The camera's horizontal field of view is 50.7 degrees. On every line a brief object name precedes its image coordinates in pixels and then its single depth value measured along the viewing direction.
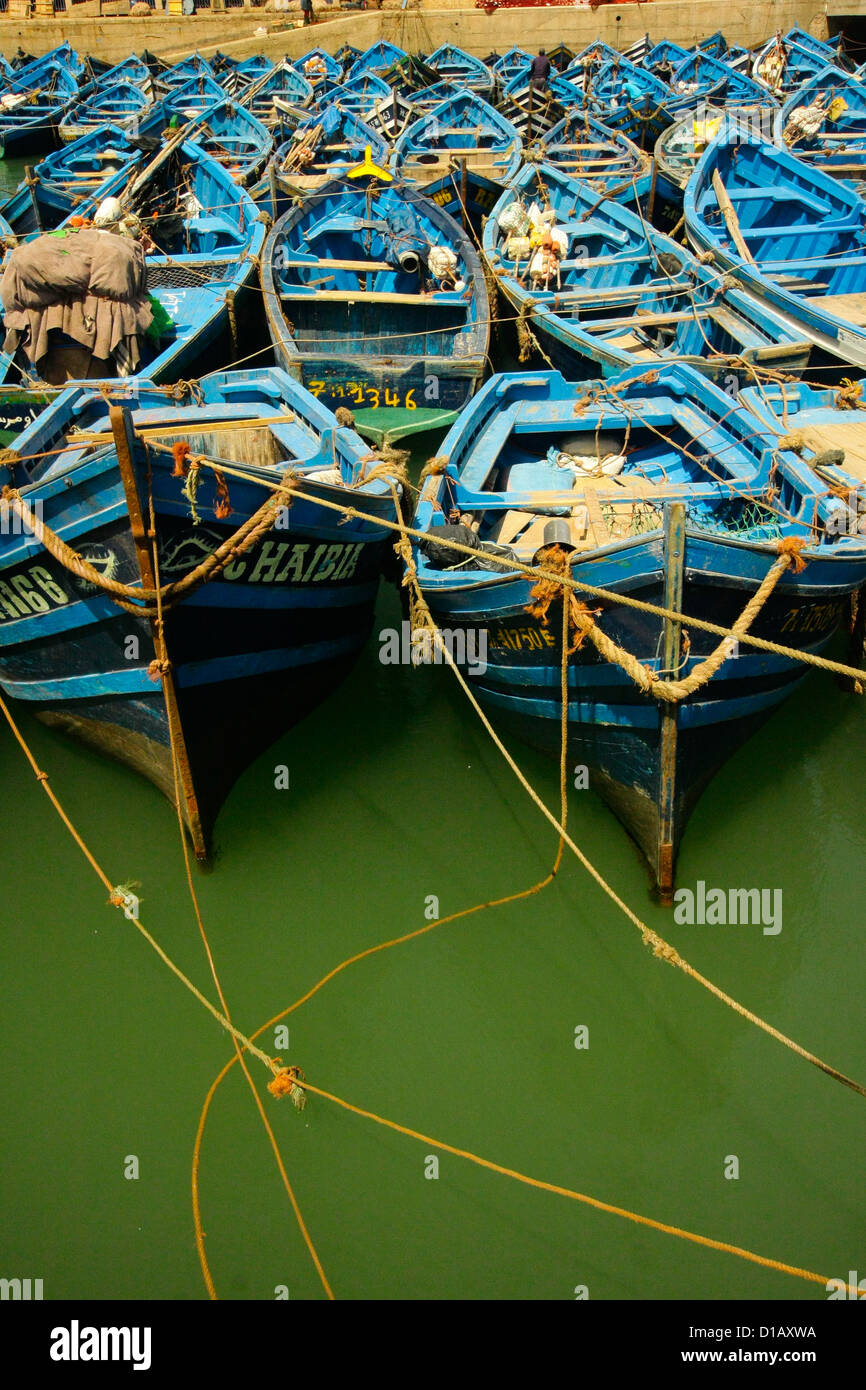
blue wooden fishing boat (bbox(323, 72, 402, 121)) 21.84
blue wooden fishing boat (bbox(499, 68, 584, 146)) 20.67
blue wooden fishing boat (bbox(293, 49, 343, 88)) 25.28
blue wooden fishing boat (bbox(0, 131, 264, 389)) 8.73
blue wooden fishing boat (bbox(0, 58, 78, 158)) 25.78
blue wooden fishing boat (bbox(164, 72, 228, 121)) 22.02
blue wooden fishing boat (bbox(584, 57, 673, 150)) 21.28
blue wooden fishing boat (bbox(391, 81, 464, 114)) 22.81
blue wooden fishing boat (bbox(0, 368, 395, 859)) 5.70
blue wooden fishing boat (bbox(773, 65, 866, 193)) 15.77
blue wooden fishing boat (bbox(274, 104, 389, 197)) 16.36
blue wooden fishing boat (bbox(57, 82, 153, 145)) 24.62
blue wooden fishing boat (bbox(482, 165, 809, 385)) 9.84
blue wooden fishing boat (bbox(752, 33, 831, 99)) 23.52
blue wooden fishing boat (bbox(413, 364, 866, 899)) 5.71
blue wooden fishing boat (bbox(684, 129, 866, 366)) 10.14
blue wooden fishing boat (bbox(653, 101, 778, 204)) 15.78
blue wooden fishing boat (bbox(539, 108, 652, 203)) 15.85
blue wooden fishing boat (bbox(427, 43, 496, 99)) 25.86
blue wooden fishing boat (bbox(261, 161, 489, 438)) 10.67
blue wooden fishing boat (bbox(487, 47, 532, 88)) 27.56
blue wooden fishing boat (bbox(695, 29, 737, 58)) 27.08
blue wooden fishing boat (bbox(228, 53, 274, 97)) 26.41
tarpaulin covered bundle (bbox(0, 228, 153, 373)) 7.98
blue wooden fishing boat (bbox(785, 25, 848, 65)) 25.30
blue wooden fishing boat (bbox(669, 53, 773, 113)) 21.14
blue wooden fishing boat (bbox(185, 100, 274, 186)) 17.36
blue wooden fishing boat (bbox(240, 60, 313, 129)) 22.48
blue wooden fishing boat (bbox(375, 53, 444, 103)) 24.52
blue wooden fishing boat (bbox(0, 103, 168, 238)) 14.40
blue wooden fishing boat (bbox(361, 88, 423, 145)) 20.52
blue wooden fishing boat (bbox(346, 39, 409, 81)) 26.75
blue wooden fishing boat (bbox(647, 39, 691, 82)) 26.64
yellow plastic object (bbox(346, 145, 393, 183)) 13.42
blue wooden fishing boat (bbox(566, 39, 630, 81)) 25.31
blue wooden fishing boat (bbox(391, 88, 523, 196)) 16.92
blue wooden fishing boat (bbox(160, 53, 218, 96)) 27.02
